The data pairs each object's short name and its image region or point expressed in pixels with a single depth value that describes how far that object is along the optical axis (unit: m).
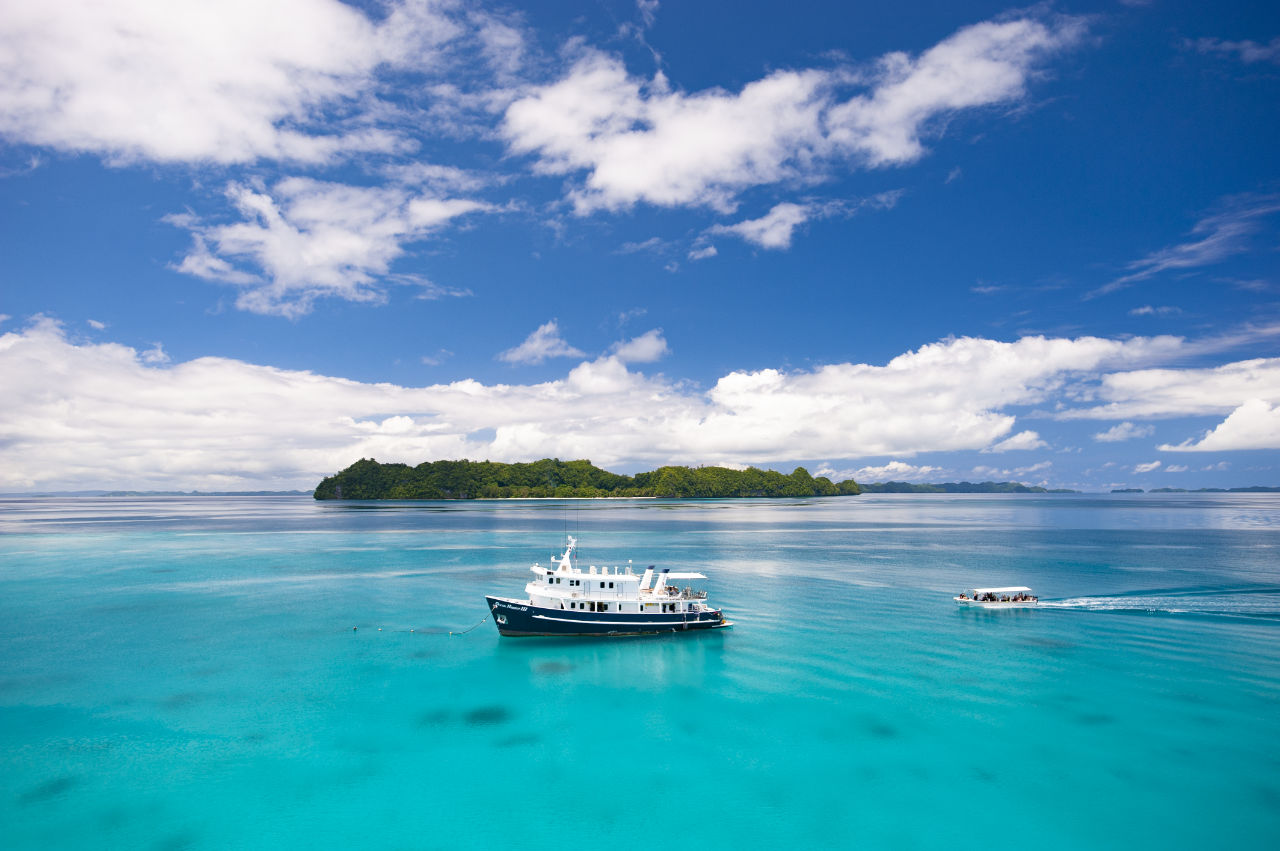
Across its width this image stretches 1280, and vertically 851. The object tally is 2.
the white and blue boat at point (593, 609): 50.06
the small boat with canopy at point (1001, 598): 59.28
